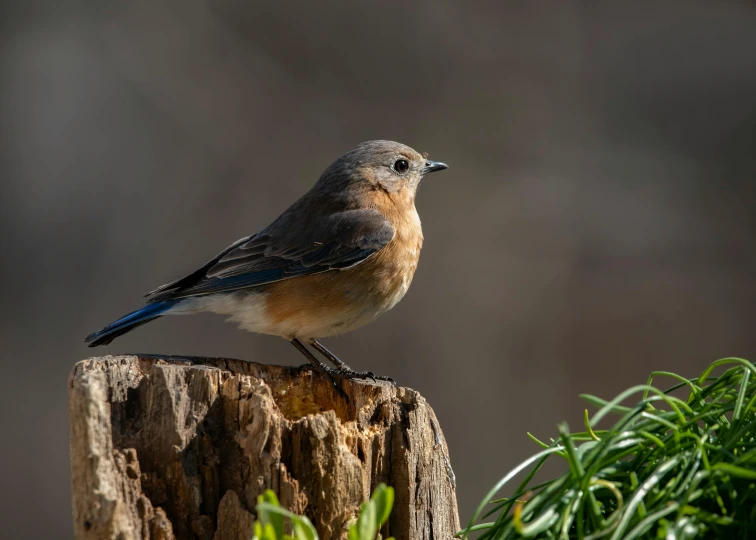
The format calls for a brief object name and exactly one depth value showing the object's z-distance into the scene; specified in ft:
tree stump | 14.15
